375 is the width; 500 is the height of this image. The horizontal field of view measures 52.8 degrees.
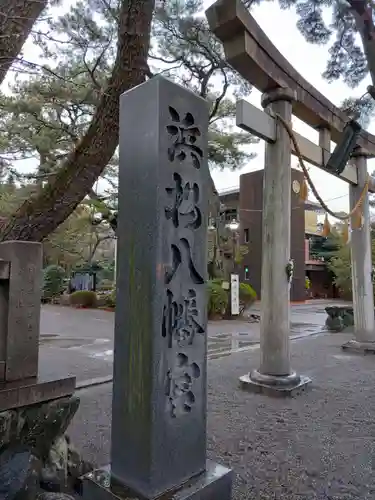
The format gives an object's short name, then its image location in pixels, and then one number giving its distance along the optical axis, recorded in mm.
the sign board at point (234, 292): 13008
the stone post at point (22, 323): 2258
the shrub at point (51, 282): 20344
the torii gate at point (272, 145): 3873
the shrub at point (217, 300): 12867
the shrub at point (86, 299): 17859
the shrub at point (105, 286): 21023
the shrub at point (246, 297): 14577
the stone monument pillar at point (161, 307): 1693
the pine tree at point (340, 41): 5695
